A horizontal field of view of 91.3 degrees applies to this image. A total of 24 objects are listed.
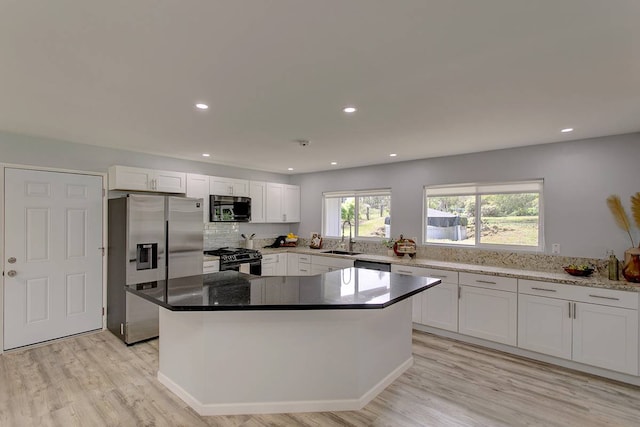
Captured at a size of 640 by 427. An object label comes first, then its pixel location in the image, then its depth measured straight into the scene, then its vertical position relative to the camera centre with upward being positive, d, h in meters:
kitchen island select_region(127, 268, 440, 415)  2.27 -1.00
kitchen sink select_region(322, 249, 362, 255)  5.25 -0.64
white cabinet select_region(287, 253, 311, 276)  5.39 -0.86
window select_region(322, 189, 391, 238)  5.26 +0.05
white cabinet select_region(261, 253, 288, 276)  5.27 -0.85
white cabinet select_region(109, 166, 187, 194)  3.89 +0.46
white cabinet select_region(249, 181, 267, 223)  5.52 +0.27
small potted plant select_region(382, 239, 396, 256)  4.82 -0.46
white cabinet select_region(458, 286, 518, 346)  3.42 -1.12
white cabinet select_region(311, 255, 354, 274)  4.87 -0.78
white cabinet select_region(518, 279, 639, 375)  2.83 -1.05
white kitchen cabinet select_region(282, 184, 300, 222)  6.14 +0.23
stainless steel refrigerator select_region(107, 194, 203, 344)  3.65 -0.44
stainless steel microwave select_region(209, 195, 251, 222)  4.88 +0.10
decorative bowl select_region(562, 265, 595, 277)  3.22 -0.57
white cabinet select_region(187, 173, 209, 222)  4.61 +0.40
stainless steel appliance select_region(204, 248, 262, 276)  4.60 -0.68
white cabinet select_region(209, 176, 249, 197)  4.92 +0.46
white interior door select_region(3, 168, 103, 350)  3.40 -0.48
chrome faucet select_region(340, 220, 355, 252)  5.44 -0.45
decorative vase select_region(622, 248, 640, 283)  2.95 -0.48
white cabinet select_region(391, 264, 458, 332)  3.81 -1.09
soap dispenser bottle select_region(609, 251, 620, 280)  3.09 -0.52
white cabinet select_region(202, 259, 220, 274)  4.34 -0.72
